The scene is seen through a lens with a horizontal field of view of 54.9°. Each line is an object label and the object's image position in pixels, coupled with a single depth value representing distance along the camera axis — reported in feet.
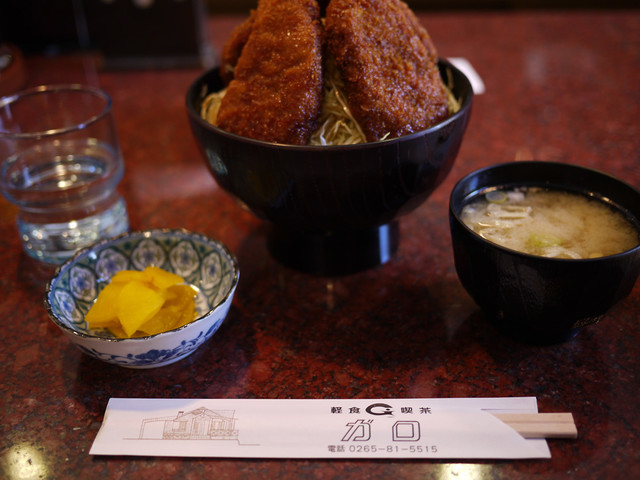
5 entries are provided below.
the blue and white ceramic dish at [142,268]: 0.80
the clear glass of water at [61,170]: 1.12
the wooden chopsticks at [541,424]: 0.75
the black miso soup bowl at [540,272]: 0.76
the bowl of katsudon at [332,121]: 0.86
